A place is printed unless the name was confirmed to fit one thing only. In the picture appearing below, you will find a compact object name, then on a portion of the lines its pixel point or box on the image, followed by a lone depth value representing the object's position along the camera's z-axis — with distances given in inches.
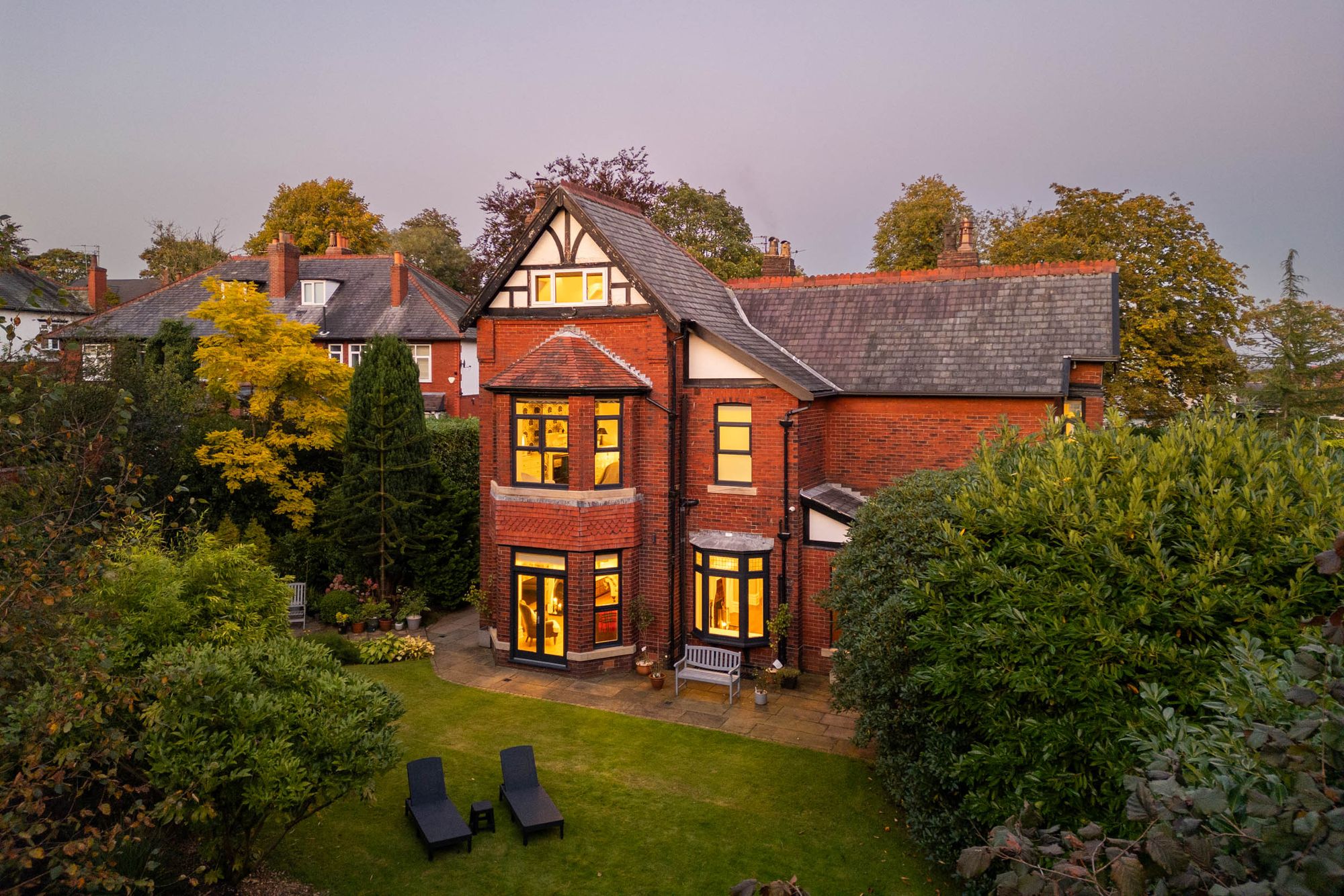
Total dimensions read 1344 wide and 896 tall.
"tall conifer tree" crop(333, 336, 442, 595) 800.3
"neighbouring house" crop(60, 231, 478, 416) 1449.3
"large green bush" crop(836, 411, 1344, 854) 288.0
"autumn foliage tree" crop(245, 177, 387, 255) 1956.2
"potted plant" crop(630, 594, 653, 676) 684.7
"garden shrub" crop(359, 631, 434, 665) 722.8
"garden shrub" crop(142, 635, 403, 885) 315.0
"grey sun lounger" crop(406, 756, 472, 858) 419.2
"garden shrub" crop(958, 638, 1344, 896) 104.9
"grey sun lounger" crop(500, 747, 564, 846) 437.0
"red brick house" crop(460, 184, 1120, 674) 677.3
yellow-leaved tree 820.6
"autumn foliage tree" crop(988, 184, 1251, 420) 1113.4
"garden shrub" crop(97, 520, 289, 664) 385.4
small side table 441.4
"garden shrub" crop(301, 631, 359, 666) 695.1
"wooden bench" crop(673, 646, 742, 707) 651.5
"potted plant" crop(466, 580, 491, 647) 735.7
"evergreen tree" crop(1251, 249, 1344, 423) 996.6
